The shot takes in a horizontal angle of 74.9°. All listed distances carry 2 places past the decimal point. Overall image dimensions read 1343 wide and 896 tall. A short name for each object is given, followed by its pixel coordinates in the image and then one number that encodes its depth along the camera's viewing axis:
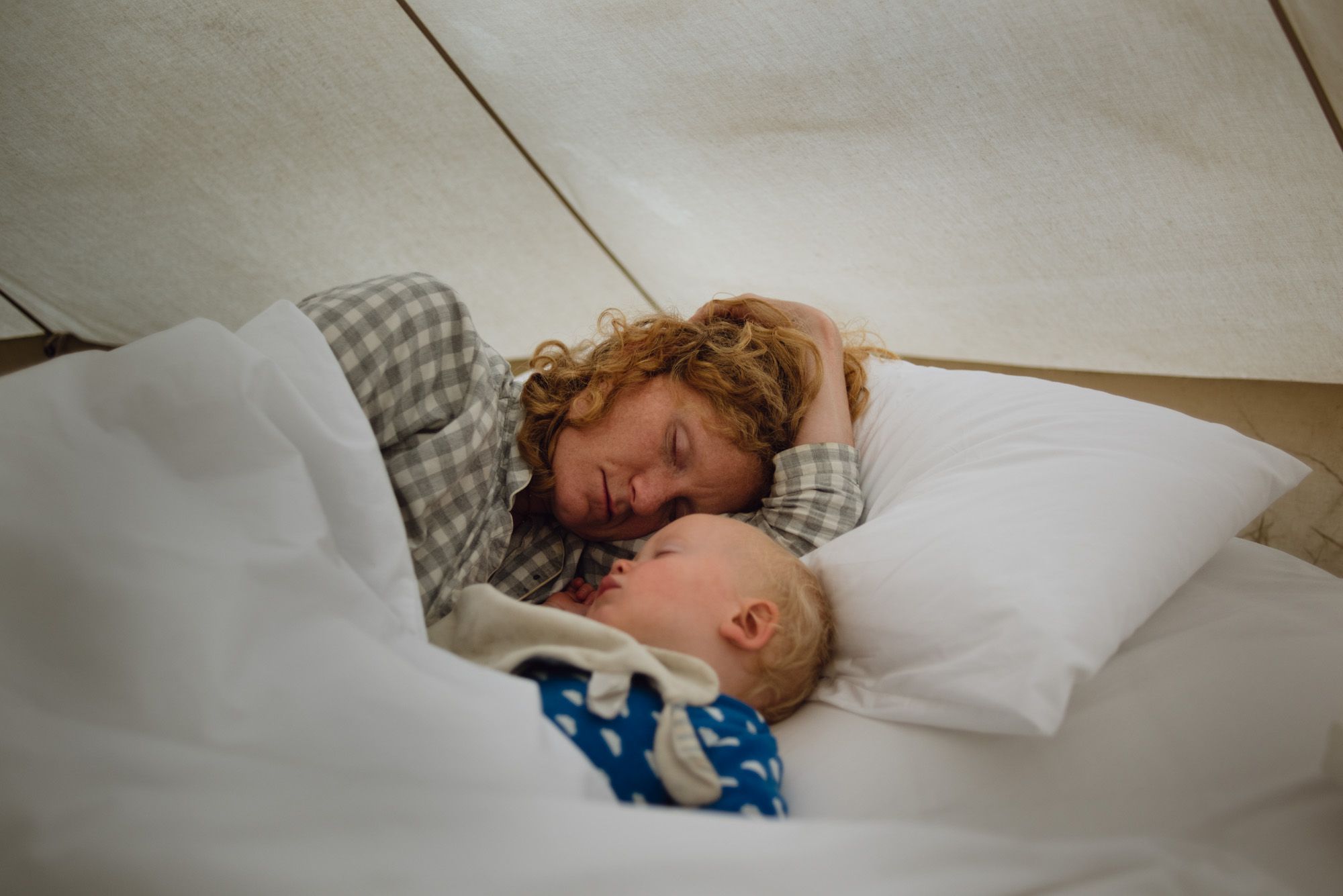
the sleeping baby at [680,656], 0.72
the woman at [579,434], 0.99
